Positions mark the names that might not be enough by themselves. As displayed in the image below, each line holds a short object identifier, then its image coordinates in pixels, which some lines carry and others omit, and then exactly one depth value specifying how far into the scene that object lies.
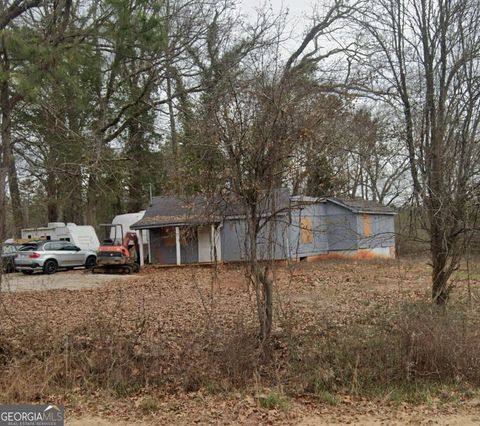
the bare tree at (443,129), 8.26
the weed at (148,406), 5.95
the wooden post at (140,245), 28.12
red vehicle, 24.30
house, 26.81
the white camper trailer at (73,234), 29.84
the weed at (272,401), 5.90
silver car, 24.78
